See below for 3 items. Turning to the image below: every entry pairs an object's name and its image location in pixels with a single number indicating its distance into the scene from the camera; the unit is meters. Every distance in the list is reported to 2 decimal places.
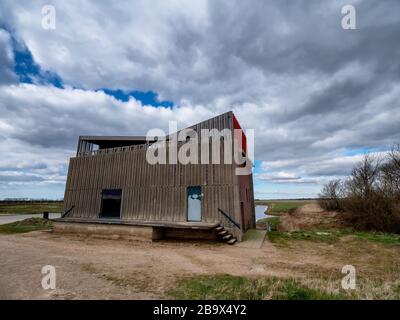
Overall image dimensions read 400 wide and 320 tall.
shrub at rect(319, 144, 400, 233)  15.02
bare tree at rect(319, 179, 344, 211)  23.77
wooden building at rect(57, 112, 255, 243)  12.33
